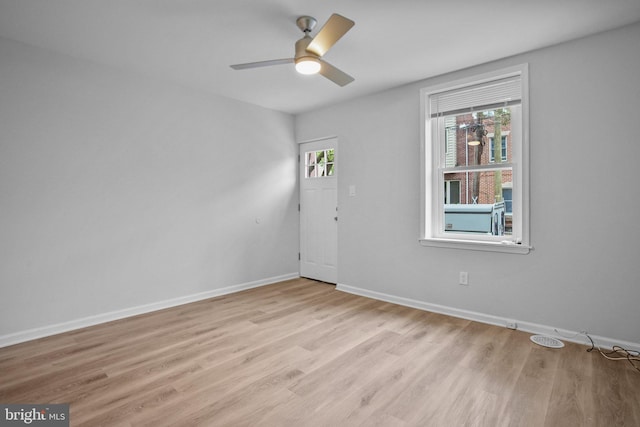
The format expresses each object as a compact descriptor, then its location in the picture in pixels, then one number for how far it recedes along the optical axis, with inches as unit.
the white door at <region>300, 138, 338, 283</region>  185.6
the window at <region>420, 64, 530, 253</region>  121.0
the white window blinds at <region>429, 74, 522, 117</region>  121.2
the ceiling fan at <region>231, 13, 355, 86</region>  82.2
